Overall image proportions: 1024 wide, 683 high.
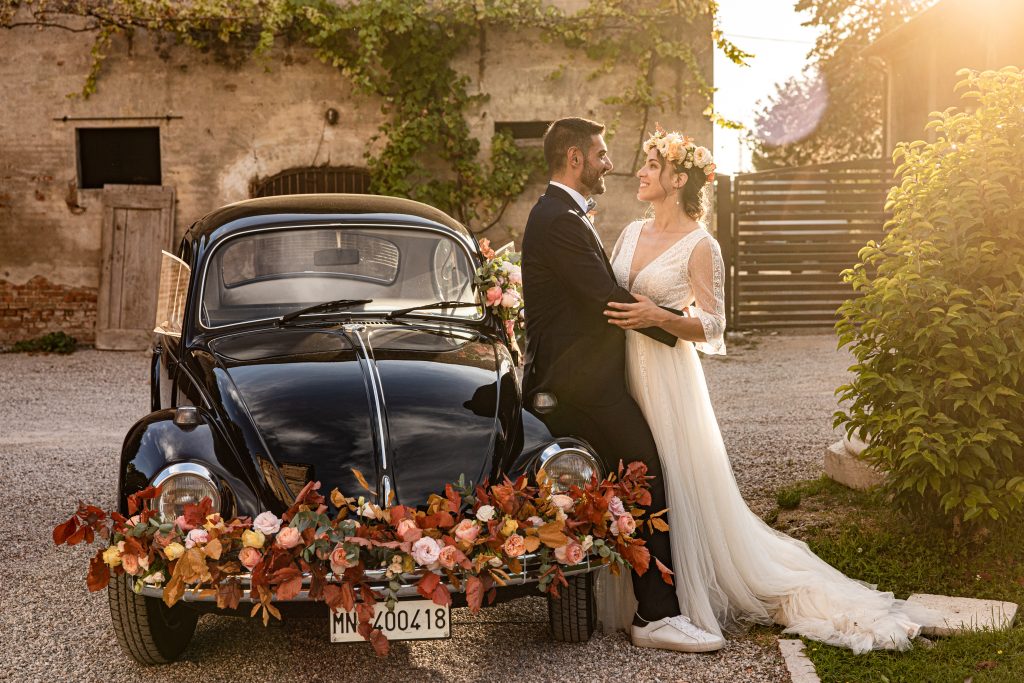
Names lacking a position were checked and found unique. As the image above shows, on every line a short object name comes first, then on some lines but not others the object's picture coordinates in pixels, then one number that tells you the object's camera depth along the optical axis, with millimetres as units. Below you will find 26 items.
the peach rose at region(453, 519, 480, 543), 3455
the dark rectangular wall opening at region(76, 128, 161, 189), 13578
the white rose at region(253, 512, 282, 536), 3395
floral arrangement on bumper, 3348
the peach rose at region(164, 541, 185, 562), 3350
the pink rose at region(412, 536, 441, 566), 3381
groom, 4230
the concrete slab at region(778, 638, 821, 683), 3830
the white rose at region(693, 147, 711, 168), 4461
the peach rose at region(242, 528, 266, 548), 3350
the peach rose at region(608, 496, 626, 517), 3760
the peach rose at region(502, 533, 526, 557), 3498
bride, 4316
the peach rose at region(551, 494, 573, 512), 3670
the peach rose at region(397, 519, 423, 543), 3400
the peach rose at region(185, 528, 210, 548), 3357
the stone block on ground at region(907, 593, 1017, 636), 4188
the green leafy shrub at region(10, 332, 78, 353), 13422
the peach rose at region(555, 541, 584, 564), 3621
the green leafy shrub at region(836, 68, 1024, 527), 4695
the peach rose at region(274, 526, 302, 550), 3338
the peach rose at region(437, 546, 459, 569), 3402
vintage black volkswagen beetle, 3762
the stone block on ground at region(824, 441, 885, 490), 6012
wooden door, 13383
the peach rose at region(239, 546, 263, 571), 3334
